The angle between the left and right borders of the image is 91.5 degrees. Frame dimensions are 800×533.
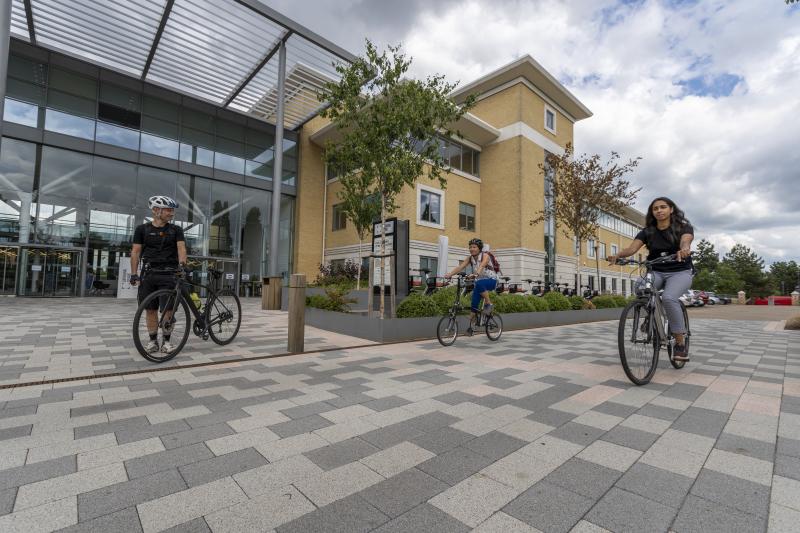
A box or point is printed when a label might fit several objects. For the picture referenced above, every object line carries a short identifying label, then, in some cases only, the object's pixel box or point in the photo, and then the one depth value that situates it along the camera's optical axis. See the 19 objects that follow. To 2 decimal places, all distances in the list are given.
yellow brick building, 23.64
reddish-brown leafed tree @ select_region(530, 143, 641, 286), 18.48
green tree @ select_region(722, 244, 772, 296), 65.25
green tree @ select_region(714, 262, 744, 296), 61.88
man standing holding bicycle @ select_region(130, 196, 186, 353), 5.18
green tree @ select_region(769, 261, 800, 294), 80.39
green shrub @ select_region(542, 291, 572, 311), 12.66
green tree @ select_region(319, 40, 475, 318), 8.72
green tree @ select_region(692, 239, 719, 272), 75.71
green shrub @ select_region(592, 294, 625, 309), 16.09
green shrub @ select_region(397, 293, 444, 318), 8.23
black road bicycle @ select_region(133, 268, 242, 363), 5.15
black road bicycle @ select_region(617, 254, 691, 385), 4.24
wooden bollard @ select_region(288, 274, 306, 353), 6.03
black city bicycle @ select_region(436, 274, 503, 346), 7.17
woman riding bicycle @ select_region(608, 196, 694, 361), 4.62
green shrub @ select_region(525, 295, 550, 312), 11.42
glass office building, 17.81
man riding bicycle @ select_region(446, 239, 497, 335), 7.32
